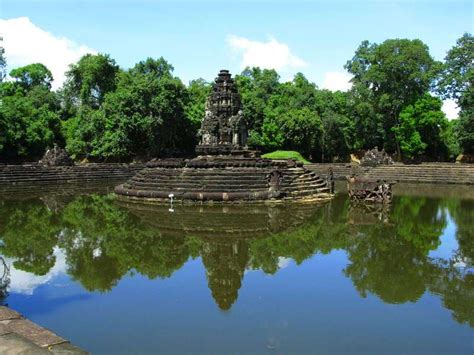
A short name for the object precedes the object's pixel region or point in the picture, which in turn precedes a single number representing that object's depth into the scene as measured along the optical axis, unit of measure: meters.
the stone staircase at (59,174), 30.22
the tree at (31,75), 57.41
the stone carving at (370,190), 19.62
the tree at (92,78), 50.41
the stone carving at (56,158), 35.09
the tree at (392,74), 42.97
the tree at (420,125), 42.91
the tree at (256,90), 48.59
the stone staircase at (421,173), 33.78
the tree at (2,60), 37.06
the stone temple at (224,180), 20.00
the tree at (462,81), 38.78
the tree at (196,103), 47.38
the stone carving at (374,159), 39.03
